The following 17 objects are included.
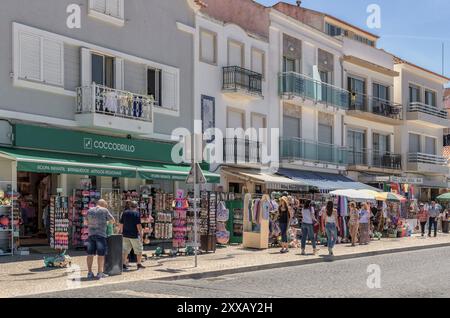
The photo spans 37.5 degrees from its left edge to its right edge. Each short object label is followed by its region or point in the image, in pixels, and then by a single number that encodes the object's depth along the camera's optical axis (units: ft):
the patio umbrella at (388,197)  88.53
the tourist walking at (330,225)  63.52
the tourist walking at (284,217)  66.40
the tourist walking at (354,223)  79.25
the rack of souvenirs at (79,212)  61.52
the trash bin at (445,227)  113.19
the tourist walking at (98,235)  44.68
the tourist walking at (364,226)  80.43
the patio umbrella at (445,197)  122.31
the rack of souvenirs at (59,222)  56.24
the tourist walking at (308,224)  64.49
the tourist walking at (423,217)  100.06
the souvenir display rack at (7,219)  55.83
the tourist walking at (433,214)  97.76
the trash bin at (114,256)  45.66
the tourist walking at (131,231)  48.96
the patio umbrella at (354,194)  84.58
